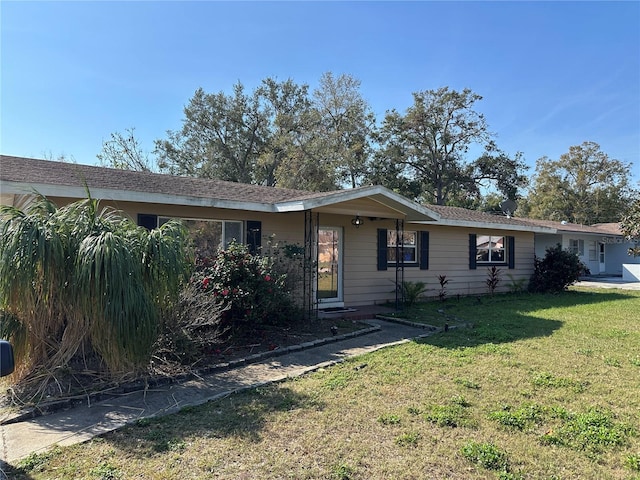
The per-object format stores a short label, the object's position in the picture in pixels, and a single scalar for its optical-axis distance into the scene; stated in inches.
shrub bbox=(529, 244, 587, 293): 554.6
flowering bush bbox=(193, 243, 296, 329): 245.4
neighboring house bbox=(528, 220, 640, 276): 880.9
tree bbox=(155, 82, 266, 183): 1104.2
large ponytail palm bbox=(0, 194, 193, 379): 162.1
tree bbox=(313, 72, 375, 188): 1088.8
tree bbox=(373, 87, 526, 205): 1147.9
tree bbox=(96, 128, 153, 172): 938.7
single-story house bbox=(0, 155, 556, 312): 272.4
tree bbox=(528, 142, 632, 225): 1520.7
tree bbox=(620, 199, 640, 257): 487.8
